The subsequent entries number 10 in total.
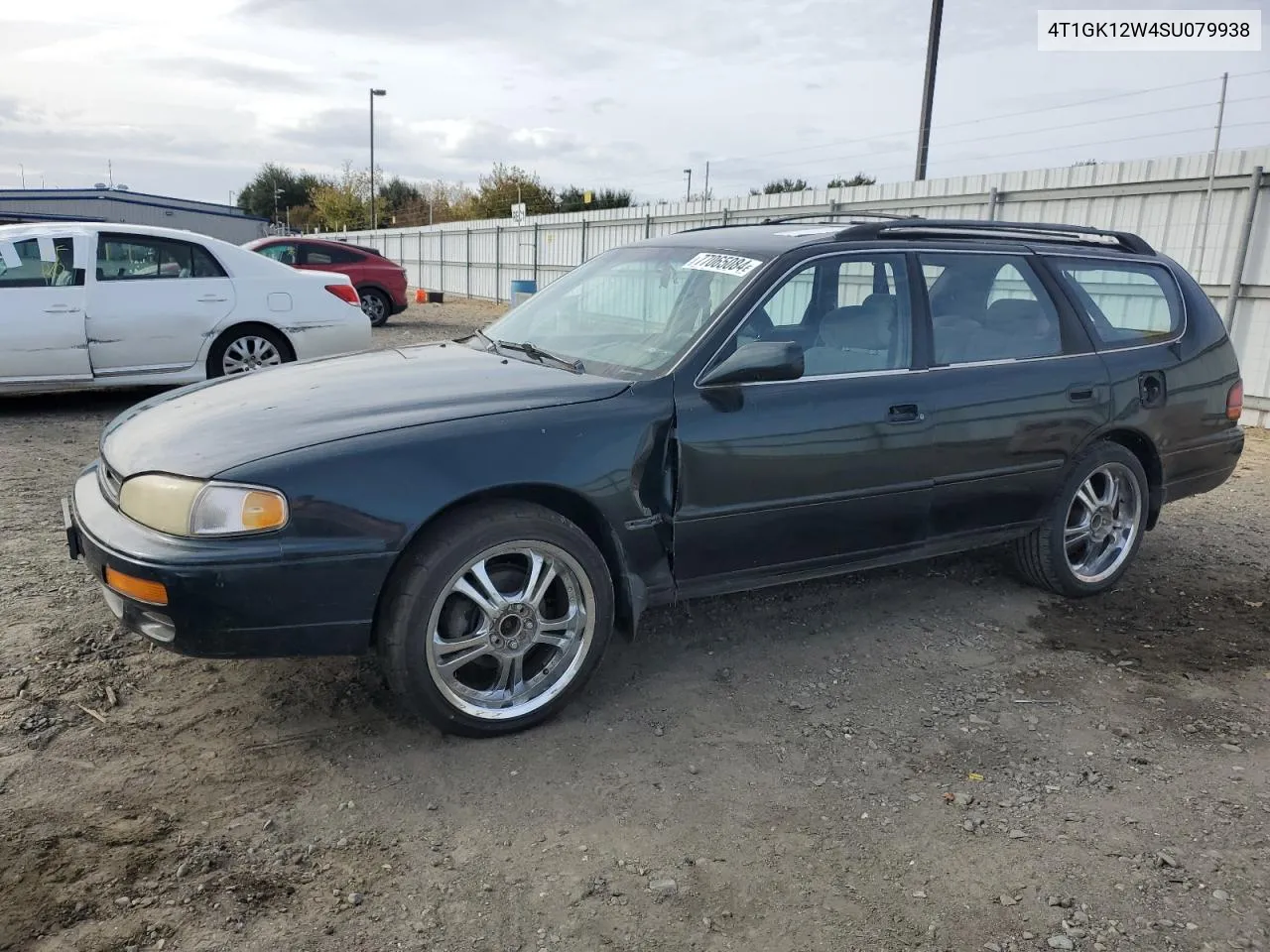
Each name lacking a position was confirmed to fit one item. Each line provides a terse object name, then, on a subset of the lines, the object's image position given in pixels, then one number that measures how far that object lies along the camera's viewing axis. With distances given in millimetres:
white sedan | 7492
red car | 15969
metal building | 45938
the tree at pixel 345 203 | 60269
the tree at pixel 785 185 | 36688
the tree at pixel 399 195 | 68375
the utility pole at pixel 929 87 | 15633
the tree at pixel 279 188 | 84188
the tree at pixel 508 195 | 51125
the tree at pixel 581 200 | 49094
